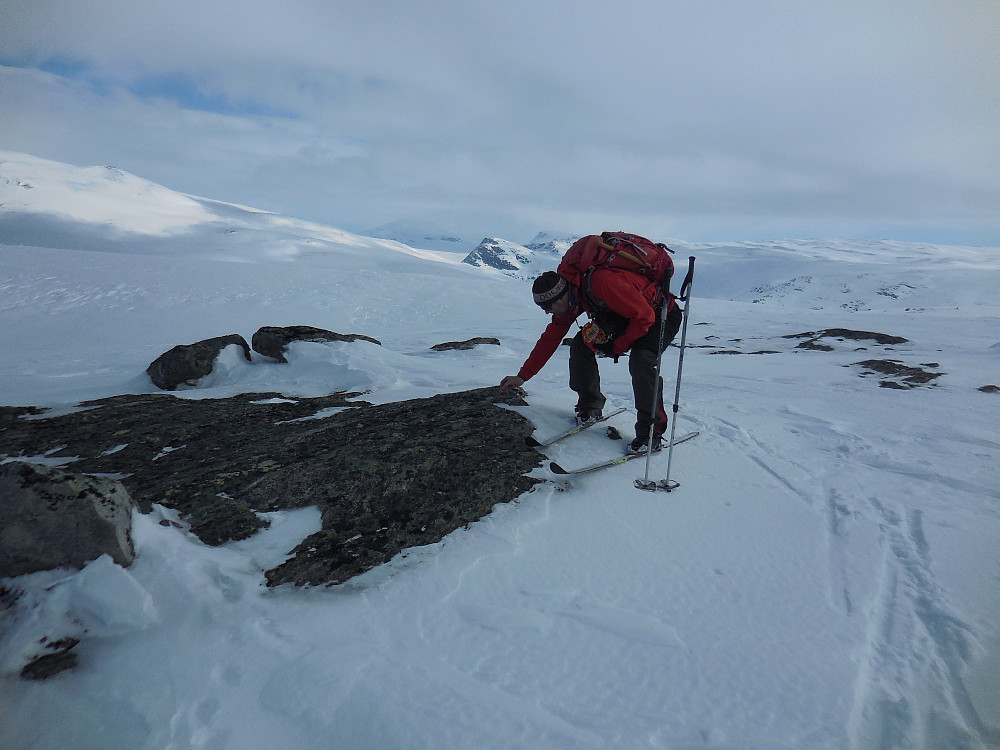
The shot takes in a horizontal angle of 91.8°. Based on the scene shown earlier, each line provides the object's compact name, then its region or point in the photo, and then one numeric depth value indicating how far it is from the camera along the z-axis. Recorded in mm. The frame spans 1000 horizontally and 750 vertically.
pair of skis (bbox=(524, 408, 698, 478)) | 3668
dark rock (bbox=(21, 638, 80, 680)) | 1780
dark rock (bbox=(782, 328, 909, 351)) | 14055
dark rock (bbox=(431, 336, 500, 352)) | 12727
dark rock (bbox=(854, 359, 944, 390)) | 7521
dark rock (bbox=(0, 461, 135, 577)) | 2037
